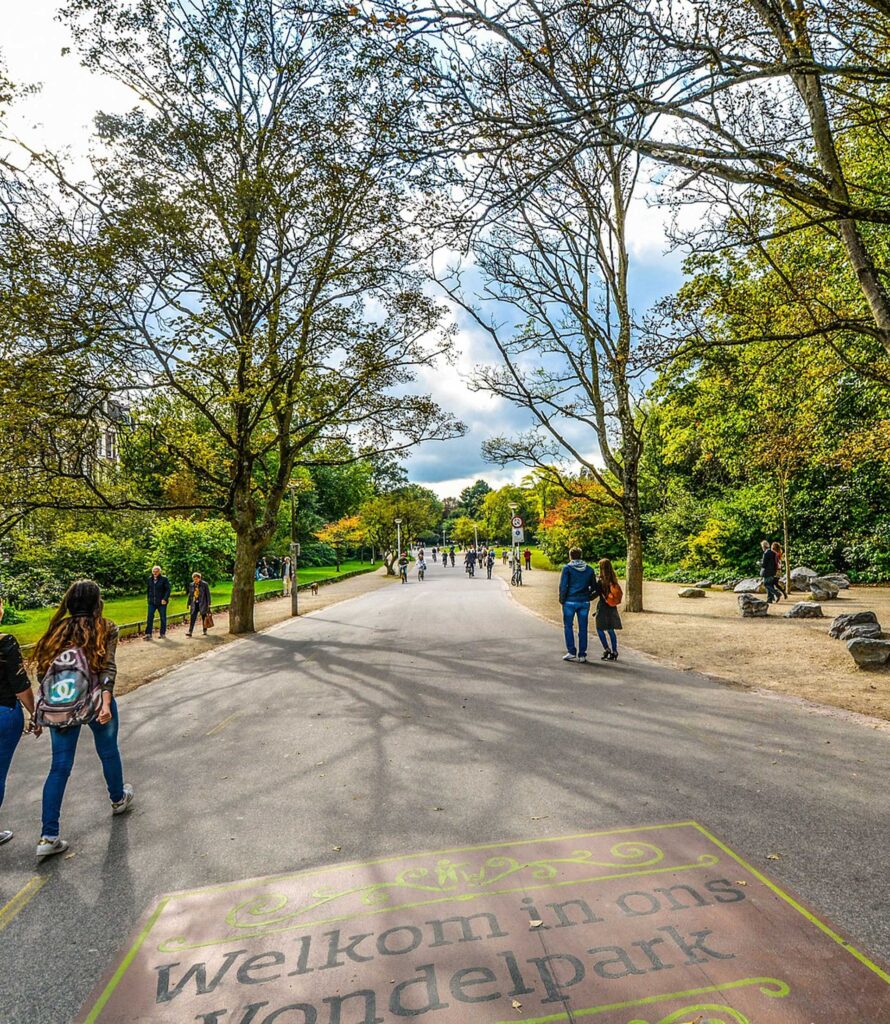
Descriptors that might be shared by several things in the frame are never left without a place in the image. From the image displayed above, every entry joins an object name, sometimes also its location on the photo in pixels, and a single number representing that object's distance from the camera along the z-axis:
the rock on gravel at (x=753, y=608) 14.81
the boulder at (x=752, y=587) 20.72
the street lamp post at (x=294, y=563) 19.50
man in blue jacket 9.99
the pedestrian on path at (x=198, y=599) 15.18
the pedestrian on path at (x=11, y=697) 4.06
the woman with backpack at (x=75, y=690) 4.12
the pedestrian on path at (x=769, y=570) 17.39
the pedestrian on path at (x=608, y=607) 10.12
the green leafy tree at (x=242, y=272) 12.12
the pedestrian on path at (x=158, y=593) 14.62
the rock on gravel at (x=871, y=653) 8.48
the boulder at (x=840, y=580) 20.39
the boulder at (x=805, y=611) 14.12
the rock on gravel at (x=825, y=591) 17.98
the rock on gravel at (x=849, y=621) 10.79
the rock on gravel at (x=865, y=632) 9.72
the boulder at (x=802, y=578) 20.78
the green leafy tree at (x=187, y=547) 21.34
